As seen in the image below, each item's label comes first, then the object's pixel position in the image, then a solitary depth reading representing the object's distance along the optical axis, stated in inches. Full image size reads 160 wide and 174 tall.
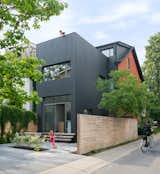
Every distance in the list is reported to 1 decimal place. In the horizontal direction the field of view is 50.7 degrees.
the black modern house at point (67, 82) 530.4
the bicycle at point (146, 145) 393.4
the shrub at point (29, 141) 374.8
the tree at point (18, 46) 176.7
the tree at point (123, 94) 493.5
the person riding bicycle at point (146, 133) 398.5
